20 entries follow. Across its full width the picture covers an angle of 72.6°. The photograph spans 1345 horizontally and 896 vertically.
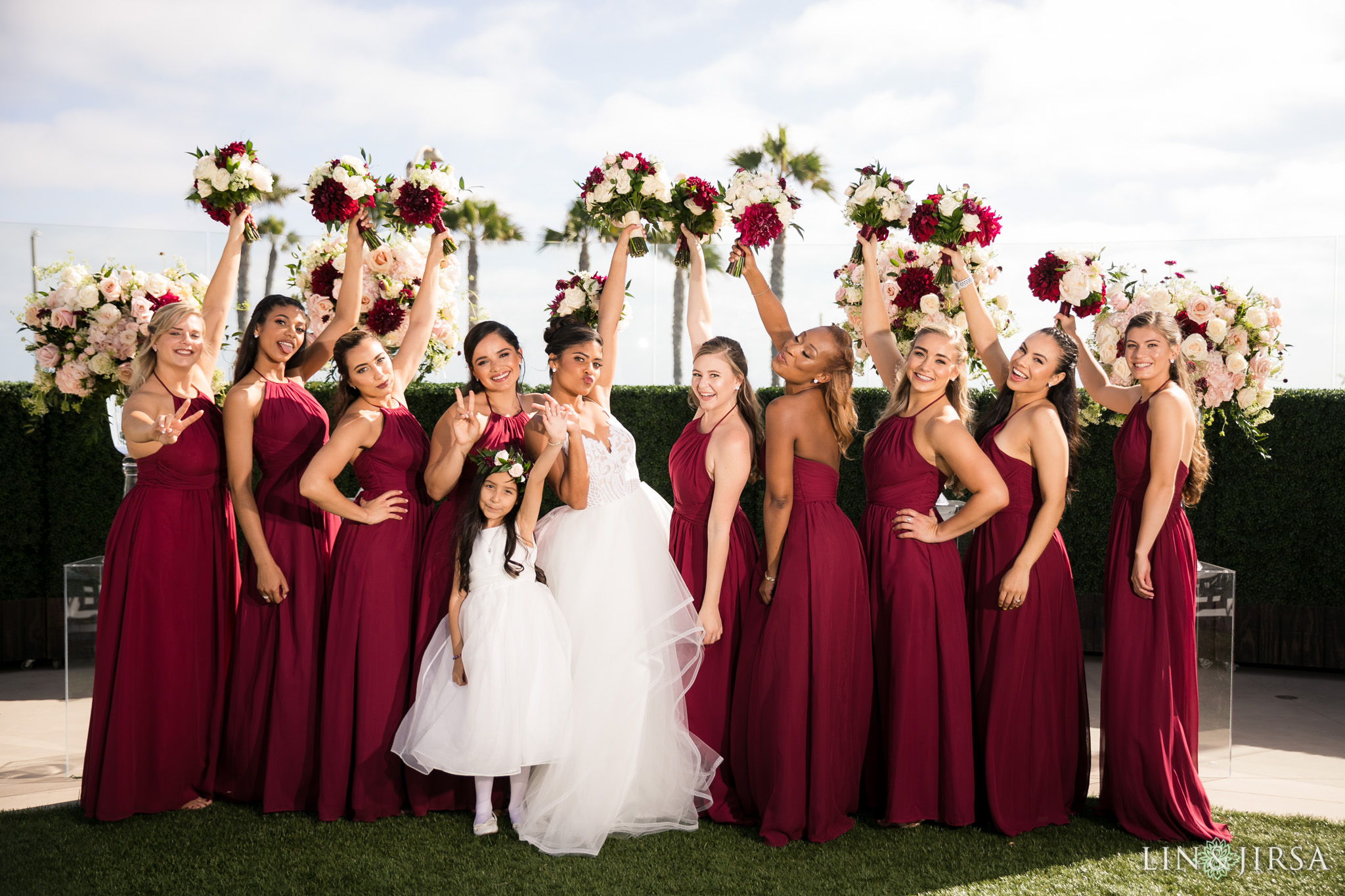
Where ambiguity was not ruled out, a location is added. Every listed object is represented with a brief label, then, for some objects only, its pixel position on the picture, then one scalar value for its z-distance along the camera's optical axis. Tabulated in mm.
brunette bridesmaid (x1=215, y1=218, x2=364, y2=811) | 4555
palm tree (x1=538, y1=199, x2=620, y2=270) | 16125
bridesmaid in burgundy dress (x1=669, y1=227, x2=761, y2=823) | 4332
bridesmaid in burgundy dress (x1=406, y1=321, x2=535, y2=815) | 4445
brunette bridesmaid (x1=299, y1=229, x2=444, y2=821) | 4445
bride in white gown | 4129
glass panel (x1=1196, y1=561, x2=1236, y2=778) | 5383
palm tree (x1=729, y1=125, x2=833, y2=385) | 20922
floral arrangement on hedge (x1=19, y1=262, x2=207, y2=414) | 5281
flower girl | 4078
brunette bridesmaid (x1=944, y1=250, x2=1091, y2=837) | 4402
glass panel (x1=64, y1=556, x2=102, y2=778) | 5406
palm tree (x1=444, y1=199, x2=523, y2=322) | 18641
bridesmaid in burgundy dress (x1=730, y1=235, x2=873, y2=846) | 4234
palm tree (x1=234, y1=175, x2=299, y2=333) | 20047
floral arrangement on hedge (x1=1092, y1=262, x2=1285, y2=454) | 5164
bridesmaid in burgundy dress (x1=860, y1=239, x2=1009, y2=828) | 4332
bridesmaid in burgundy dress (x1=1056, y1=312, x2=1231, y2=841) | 4367
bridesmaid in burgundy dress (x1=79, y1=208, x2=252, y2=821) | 4473
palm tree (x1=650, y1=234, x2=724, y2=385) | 10859
